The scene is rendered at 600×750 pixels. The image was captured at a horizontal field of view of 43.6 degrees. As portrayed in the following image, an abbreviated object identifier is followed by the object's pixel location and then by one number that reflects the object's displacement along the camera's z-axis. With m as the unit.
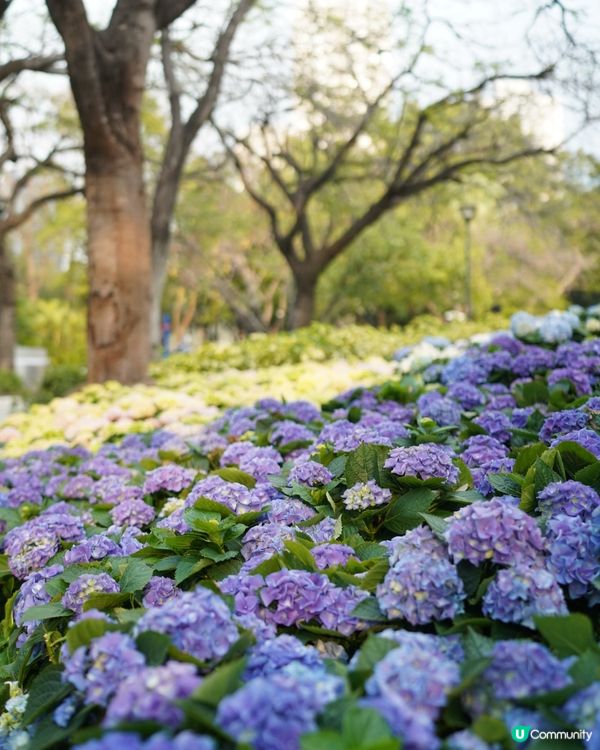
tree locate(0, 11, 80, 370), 11.62
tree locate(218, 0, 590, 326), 11.77
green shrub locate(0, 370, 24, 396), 15.21
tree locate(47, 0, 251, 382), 6.86
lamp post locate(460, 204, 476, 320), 21.59
